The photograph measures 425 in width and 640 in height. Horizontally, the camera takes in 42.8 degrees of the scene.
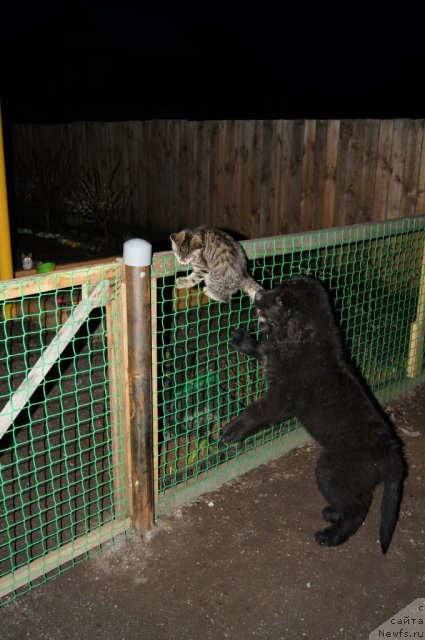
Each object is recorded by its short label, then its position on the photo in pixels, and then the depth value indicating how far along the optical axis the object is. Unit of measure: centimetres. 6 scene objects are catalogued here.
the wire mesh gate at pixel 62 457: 280
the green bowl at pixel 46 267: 663
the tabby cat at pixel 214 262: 353
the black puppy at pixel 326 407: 322
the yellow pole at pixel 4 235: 540
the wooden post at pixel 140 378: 285
